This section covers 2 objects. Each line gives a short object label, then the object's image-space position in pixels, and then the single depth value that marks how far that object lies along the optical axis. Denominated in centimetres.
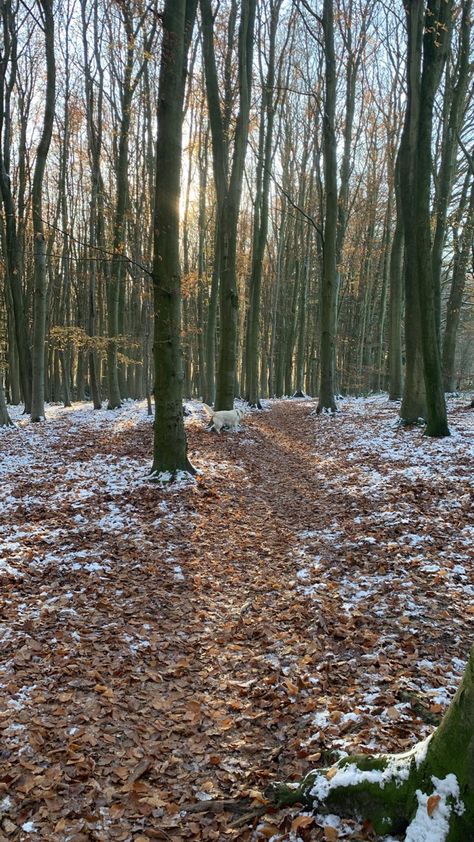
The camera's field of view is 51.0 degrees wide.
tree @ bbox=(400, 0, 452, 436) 1008
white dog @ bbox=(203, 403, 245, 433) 1407
